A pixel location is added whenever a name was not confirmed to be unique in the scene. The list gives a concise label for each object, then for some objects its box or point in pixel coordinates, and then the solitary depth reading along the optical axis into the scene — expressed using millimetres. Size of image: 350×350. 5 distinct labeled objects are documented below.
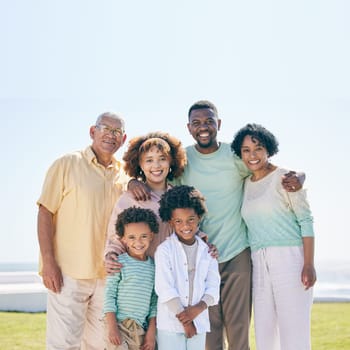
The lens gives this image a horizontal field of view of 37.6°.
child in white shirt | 3805
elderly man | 4699
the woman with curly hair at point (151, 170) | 4215
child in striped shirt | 3869
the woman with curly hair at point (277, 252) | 4383
